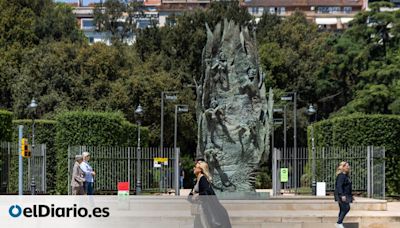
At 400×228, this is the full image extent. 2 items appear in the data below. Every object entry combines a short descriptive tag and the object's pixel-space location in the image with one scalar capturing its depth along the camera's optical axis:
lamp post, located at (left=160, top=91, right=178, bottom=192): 56.82
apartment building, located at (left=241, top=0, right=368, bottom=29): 125.94
